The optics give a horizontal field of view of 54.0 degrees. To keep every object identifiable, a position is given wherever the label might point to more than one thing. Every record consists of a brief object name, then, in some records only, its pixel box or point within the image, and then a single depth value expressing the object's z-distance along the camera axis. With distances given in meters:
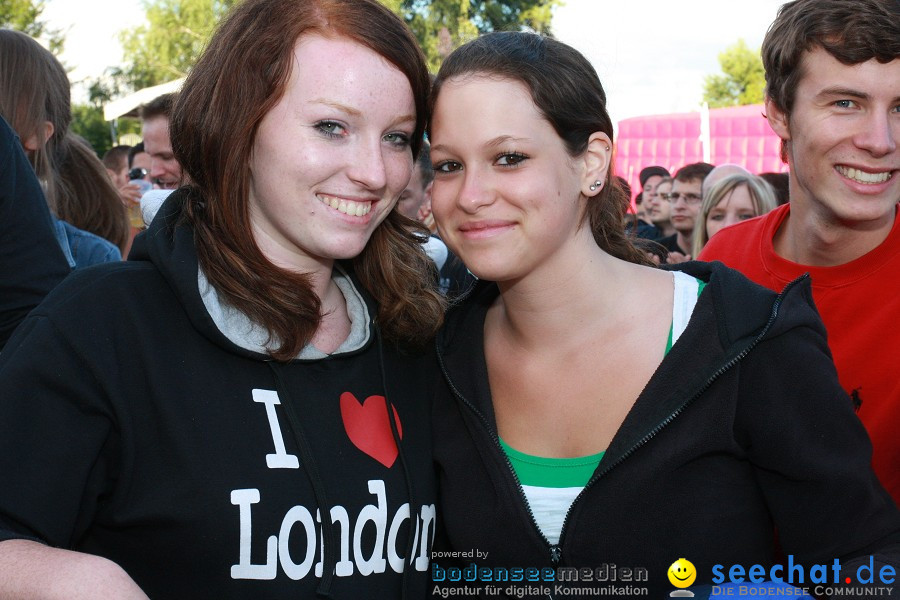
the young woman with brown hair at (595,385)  2.09
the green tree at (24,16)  25.31
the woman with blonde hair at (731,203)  6.10
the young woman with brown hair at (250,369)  1.82
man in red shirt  2.65
